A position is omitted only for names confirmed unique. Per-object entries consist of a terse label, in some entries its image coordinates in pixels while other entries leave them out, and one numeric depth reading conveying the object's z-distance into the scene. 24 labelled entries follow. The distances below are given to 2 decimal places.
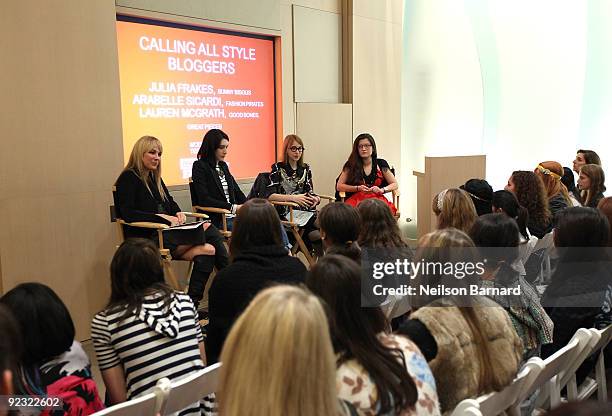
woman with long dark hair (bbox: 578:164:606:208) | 4.75
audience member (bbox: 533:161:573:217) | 4.35
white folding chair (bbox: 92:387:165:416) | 1.55
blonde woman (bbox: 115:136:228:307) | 4.20
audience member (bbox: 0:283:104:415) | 1.74
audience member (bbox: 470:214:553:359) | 2.31
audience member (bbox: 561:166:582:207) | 5.15
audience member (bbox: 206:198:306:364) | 2.47
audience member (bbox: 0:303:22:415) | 1.34
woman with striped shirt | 2.11
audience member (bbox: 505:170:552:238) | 3.94
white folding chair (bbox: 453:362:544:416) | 1.74
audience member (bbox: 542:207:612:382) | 2.50
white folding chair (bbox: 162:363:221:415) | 1.78
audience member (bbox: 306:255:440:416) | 1.46
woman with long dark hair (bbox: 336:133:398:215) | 5.59
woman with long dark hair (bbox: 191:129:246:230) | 4.79
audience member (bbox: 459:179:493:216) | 3.98
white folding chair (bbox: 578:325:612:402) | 2.42
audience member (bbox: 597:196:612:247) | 3.11
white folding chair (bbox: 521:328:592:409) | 2.00
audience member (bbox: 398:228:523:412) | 1.81
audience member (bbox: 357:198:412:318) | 3.07
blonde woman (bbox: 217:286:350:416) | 1.11
